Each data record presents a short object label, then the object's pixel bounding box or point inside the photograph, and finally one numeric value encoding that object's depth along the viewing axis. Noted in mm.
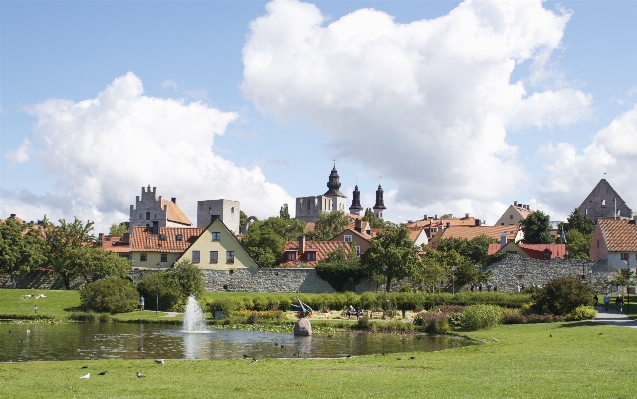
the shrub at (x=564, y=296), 38062
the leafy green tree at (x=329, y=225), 95312
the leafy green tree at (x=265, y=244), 73062
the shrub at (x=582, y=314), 37312
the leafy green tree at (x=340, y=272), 59000
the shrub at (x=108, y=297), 46656
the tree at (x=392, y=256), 56500
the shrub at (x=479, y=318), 36250
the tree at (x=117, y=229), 117481
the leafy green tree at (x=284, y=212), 148275
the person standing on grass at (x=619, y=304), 41656
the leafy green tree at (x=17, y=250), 57750
